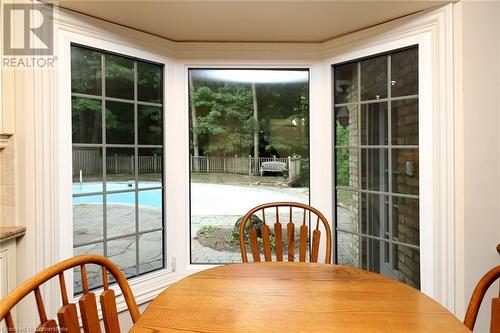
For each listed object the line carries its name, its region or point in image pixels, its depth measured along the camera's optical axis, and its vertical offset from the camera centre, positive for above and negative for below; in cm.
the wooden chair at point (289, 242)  152 -43
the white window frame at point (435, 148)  153 +6
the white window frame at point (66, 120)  157 +24
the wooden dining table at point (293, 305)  80 -45
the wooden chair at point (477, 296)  89 -42
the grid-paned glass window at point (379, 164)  172 -2
